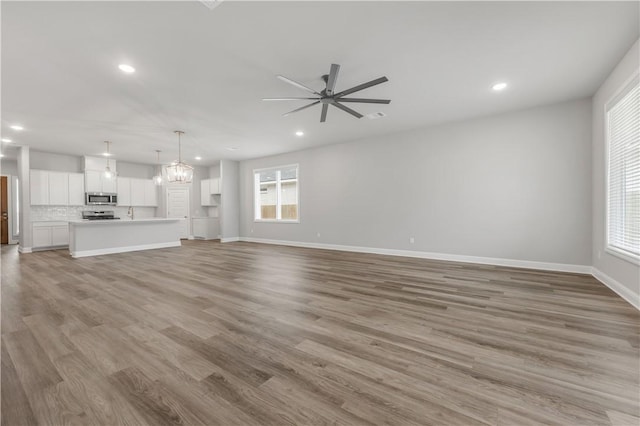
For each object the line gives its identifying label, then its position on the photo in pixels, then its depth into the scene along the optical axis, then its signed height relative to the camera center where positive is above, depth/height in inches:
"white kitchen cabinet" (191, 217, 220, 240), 392.8 -28.1
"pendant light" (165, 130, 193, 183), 228.5 +33.9
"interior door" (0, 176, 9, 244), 335.6 -3.6
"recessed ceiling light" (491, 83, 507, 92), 146.4 +71.1
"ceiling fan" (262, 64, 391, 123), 113.8 +58.5
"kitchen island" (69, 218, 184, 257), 241.8 -28.1
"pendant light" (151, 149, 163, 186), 283.0 +55.8
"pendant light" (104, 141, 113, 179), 247.6 +37.3
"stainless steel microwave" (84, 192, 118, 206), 315.0 +13.1
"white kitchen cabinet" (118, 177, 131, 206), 343.3 +24.2
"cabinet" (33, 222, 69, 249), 277.1 -28.1
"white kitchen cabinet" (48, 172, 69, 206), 290.8 +23.8
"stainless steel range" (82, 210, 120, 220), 314.5 -7.1
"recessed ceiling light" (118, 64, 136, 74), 123.9 +69.1
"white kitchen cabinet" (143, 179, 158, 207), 369.4 +23.3
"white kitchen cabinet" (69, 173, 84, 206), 304.5 +24.2
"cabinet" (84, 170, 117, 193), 313.9 +33.9
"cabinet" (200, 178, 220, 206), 390.3 +27.6
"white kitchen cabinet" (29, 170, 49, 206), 277.6 +24.8
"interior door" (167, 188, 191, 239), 386.6 +4.7
